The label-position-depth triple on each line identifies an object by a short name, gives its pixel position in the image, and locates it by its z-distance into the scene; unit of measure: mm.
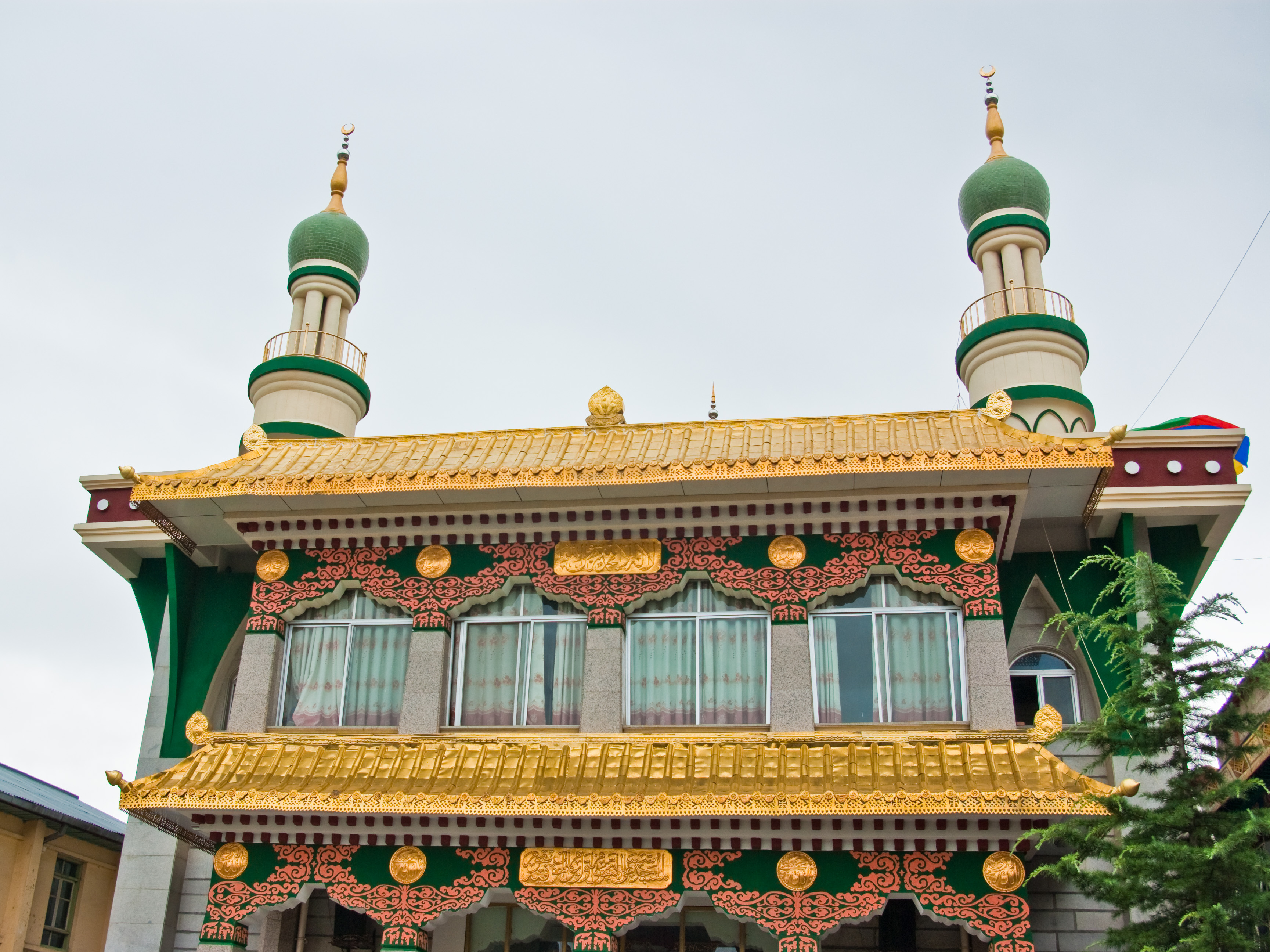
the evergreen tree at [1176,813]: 12859
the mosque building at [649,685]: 15805
